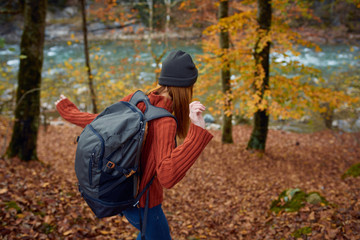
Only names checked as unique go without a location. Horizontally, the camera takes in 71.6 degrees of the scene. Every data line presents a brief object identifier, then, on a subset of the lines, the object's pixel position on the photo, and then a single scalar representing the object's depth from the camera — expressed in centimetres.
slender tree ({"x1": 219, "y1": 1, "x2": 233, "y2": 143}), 866
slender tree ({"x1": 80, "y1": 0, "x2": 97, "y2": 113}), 998
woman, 152
